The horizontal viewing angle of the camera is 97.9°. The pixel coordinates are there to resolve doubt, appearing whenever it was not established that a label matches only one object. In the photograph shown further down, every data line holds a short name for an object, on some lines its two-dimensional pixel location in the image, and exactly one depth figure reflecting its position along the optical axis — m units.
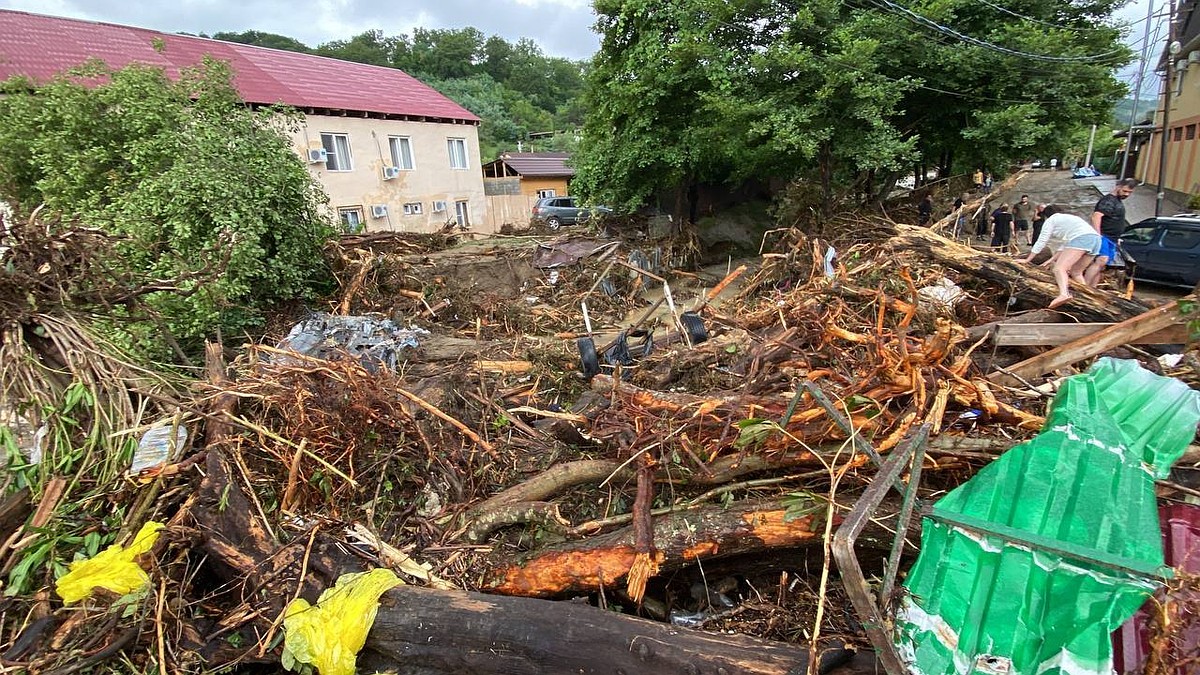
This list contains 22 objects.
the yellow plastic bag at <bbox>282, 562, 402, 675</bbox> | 2.47
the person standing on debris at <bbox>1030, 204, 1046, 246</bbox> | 10.21
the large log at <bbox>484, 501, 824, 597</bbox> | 2.80
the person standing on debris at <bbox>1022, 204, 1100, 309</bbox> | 4.80
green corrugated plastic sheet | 1.87
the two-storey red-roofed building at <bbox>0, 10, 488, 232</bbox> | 13.97
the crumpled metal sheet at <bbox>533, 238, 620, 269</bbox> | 10.68
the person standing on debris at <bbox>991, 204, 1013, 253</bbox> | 10.40
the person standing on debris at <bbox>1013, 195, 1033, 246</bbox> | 12.30
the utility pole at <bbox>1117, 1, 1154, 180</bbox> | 12.14
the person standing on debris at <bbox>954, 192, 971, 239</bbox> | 8.30
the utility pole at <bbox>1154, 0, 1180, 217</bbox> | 12.75
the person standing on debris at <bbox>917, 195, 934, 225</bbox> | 12.05
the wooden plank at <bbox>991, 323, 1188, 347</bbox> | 3.99
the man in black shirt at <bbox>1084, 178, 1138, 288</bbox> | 7.55
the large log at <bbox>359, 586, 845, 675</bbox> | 2.20
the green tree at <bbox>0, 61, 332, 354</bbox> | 6.87
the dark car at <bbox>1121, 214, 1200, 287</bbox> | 8.45
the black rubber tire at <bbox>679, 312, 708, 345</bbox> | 5.70
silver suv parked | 19.22
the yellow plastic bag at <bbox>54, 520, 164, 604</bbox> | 2.62
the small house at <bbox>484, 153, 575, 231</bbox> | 23.97
